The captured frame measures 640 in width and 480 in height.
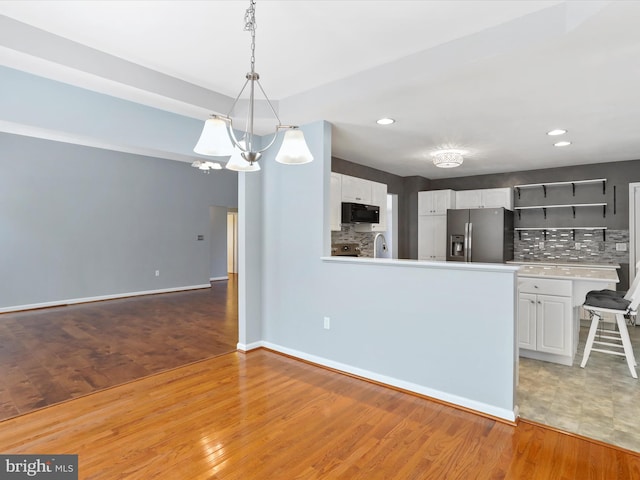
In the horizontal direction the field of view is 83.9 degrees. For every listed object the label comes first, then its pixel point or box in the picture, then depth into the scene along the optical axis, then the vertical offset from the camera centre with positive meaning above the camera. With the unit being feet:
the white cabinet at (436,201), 21.02 +2.47
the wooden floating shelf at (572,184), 17.54 +3.10
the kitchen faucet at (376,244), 19.61 -0.09
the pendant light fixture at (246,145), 6.12 +1.73
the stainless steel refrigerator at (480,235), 18.33 +0.42
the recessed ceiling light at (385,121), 11.19 +3.88
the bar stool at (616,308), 10.28 -1.90
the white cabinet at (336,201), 14.94 +1.77
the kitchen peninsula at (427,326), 8.13 -2.20
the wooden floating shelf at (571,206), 17.71 +1.93
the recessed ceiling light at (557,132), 12.41 +3.95
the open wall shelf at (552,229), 17.77 +0.76
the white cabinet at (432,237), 20.97 +0.34
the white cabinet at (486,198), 19.72 +2.58
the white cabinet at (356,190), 15.72 +2.42
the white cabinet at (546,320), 11.19 -2.49
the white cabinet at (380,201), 17.74 +2.12
